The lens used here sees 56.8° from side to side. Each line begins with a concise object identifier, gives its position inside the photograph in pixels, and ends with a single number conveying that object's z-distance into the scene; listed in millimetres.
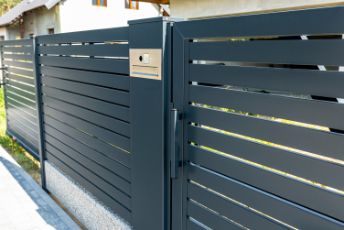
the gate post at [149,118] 1957
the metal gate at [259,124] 1222
